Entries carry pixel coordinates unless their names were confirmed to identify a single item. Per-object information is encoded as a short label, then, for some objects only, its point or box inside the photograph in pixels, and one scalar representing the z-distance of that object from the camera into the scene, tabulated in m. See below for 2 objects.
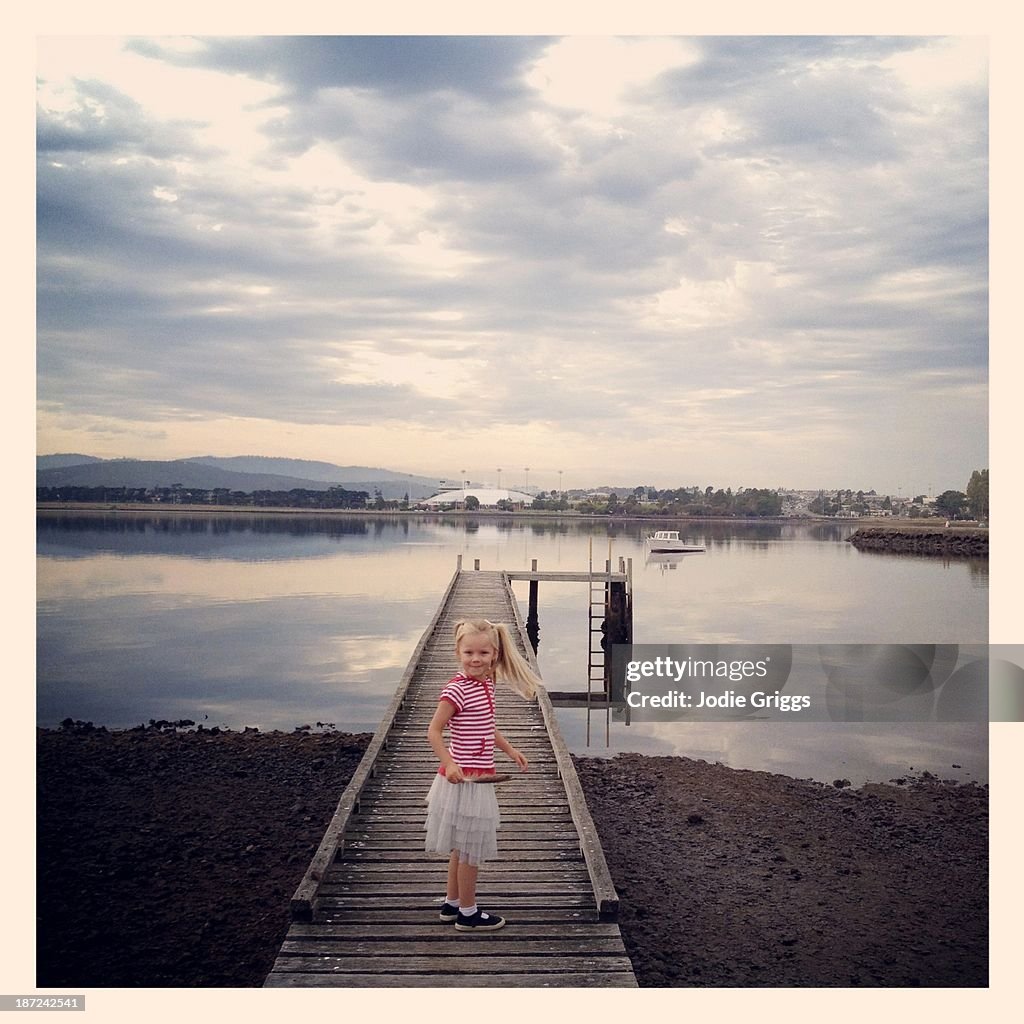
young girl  4.78
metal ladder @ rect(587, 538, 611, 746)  15.84
